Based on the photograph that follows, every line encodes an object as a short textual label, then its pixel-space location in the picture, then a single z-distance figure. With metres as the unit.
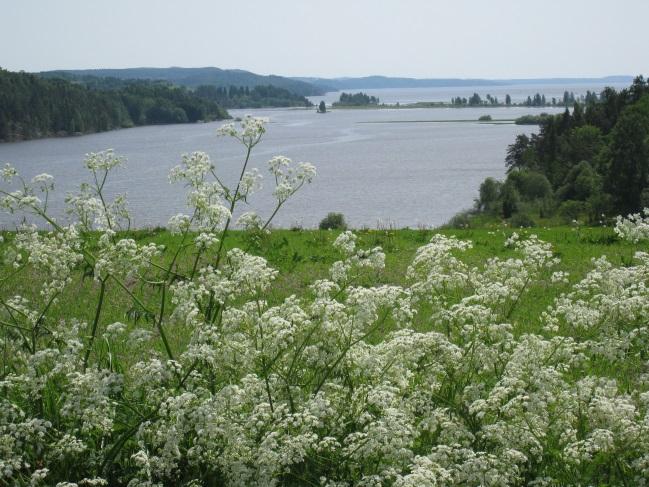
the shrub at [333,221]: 33.91
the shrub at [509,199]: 61.84
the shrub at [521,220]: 50.09
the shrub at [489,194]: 61.82
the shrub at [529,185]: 72.29
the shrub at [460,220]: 42.14
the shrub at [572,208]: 62.44
